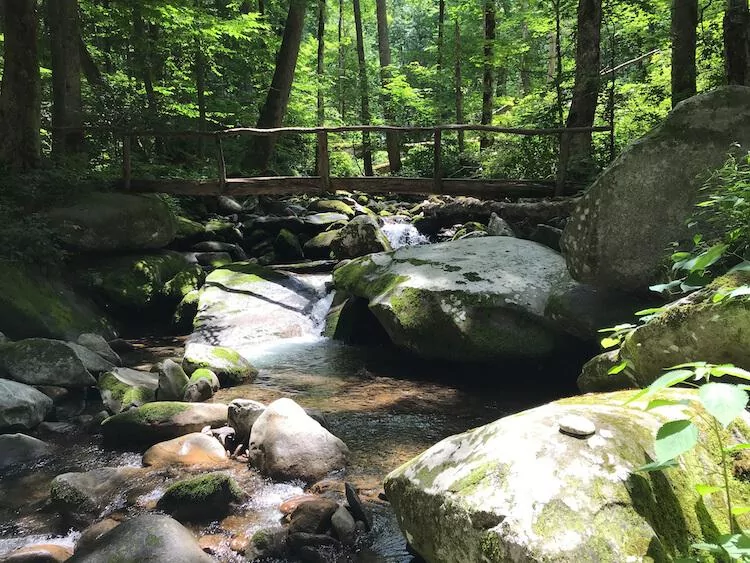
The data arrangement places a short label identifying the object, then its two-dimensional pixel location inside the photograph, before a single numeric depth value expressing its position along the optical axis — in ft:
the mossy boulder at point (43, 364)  18.52
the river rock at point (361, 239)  34.42
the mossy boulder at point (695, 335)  9.34
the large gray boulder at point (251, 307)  27.71
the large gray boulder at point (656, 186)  15.37
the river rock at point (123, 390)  17.97
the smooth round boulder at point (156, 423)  15.75
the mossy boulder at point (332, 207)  43.86
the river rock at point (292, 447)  13.62
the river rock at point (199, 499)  11.93
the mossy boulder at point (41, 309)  22.43
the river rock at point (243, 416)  15.43
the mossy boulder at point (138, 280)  28.73
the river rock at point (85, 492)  12.07
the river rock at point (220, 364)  20.83
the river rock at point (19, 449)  14.61
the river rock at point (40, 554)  10.26
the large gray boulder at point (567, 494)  6.29
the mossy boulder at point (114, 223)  28.86
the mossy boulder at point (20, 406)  15.93
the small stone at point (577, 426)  7.33
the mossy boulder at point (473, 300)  20.47
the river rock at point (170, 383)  18.26
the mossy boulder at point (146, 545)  9.37
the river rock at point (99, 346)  22.76
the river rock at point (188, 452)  14.49
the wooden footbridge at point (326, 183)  34.19
